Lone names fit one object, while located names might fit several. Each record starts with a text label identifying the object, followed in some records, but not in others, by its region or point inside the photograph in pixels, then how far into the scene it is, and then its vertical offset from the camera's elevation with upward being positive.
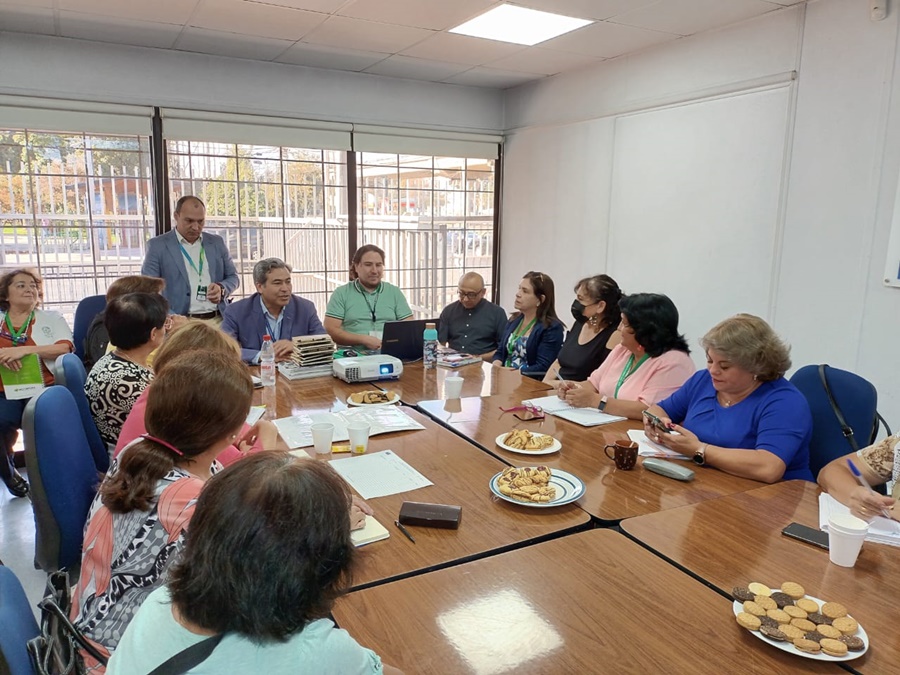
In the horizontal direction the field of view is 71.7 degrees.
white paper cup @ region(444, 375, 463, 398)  2.60 -0.62
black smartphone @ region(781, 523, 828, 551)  1.42 -0.67
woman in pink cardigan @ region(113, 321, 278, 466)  1.82 -0.35
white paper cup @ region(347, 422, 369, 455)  1.95 -0.63
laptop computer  3.31 -0.55
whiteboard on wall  3.55 +0.24
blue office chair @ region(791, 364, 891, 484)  2.16 -0.59
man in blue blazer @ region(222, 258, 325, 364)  3.44 -0.44
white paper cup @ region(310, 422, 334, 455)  1.94 -0.62
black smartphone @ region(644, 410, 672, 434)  2.02 -0.59
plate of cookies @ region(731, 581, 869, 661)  1.04 -0.66
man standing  4.05 -0.21
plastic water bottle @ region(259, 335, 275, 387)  2.85 -0.60
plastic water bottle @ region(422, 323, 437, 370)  3.29 -0.60
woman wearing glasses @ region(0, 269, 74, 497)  3.19 -0.57
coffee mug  1.87 -0.64
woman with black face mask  3.20 -0.45
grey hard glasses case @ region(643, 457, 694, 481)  1.80 -0.66
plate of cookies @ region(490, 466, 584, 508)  1.60 -0.66
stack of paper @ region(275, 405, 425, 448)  2.12 -0.67
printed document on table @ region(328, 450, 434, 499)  1.71 -0.68
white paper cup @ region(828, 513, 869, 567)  1.30 -0.61
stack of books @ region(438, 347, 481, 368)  3.38 -0.67
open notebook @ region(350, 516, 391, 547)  1.42 -0.68
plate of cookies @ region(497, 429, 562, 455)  2.01 -0.66
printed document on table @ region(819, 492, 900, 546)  1.44 -0.67
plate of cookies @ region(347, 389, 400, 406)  2.54 -0.66
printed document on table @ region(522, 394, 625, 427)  2.36 -0.67
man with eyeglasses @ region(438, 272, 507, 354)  4.05 -0.56
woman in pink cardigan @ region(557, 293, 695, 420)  2.49 -0.49
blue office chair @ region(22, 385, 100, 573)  1.60 -0.66
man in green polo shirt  3.84 -0.42
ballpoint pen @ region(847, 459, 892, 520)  1.81 -0.67
